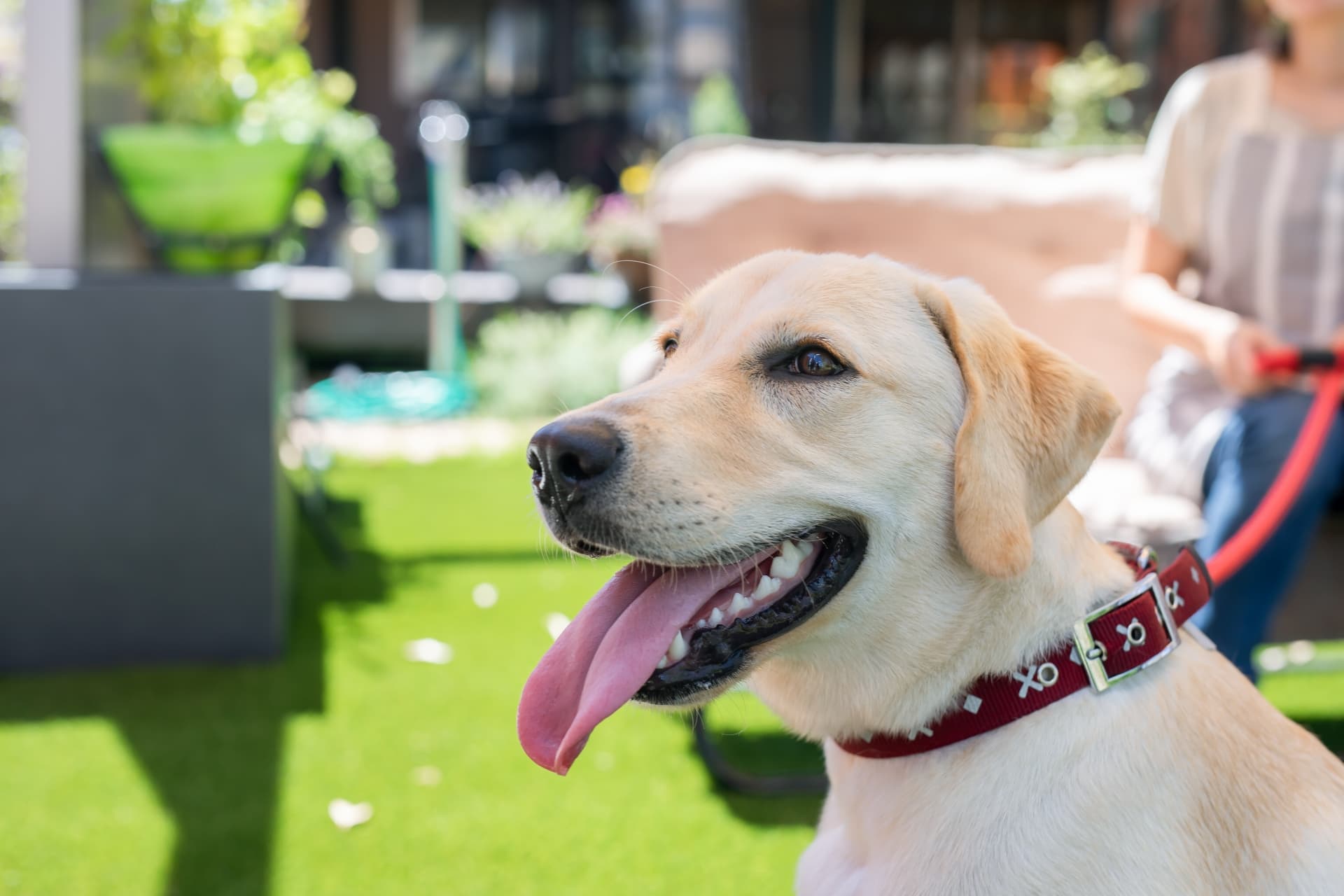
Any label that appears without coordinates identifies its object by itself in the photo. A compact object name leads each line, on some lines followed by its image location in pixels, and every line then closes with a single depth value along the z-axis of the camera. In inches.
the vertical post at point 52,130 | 140.9
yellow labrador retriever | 54.1
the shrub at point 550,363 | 305.3
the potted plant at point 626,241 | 350.3
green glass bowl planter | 143.1
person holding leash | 100.5
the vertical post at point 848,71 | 491.8
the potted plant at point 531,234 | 362.3
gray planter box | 133.9
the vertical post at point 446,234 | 331.6
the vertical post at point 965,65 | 495.2
